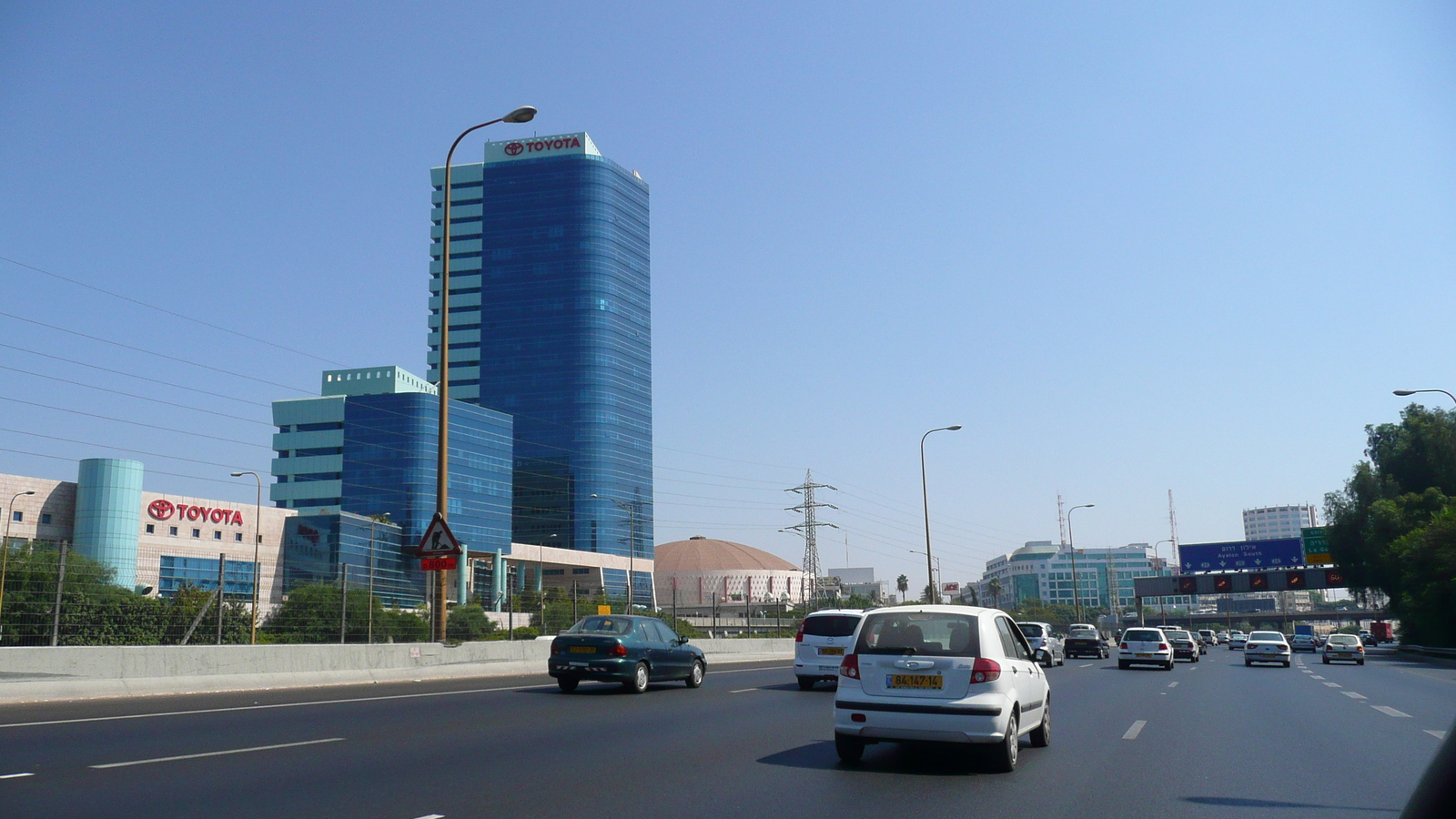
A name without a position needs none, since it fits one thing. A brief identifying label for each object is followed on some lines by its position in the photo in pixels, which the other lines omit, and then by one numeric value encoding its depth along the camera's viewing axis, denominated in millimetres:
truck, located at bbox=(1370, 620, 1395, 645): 96625
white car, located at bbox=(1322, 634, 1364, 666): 43750
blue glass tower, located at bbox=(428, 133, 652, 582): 170750
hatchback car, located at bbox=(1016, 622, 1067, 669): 35425
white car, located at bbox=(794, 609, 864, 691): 23797
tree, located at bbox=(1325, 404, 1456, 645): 57031
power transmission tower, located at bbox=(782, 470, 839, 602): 132625
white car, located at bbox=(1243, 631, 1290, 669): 39938
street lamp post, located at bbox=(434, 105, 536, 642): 23641
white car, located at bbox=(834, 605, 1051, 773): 10430
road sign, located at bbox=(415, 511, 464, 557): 21312
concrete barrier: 16297
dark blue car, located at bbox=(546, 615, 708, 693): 20844
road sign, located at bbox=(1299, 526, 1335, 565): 81562
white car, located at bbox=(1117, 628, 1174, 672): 35688
